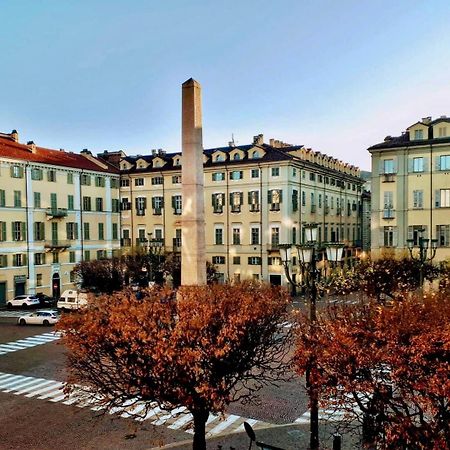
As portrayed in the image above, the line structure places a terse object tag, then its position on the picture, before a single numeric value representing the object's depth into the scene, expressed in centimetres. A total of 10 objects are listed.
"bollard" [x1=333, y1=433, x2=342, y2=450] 1034
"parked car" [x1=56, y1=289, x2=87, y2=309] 3666
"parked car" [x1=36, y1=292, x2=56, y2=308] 4288
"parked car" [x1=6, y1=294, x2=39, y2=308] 4159
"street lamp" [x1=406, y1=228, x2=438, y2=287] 2174
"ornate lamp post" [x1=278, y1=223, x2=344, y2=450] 973
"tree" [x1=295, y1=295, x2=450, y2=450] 791
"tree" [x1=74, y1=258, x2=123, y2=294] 4241
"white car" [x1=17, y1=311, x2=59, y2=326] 3325
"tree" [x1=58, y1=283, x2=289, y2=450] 952
